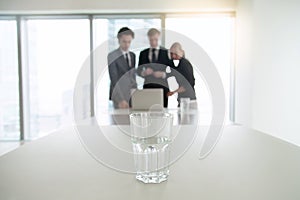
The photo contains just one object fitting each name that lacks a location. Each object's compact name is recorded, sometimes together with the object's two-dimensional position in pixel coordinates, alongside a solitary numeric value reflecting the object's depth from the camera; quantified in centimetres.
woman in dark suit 314
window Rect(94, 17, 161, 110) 508
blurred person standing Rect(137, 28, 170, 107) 331
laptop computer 298
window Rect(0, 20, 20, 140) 525
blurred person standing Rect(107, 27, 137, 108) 325
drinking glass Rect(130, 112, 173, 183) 77
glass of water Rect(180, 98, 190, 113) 271
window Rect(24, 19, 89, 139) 525
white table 64
